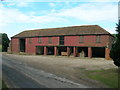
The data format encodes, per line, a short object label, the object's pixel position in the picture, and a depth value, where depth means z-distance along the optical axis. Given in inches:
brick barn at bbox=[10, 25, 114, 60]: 1097.5
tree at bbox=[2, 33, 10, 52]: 1966.7
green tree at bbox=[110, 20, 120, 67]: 510.0
